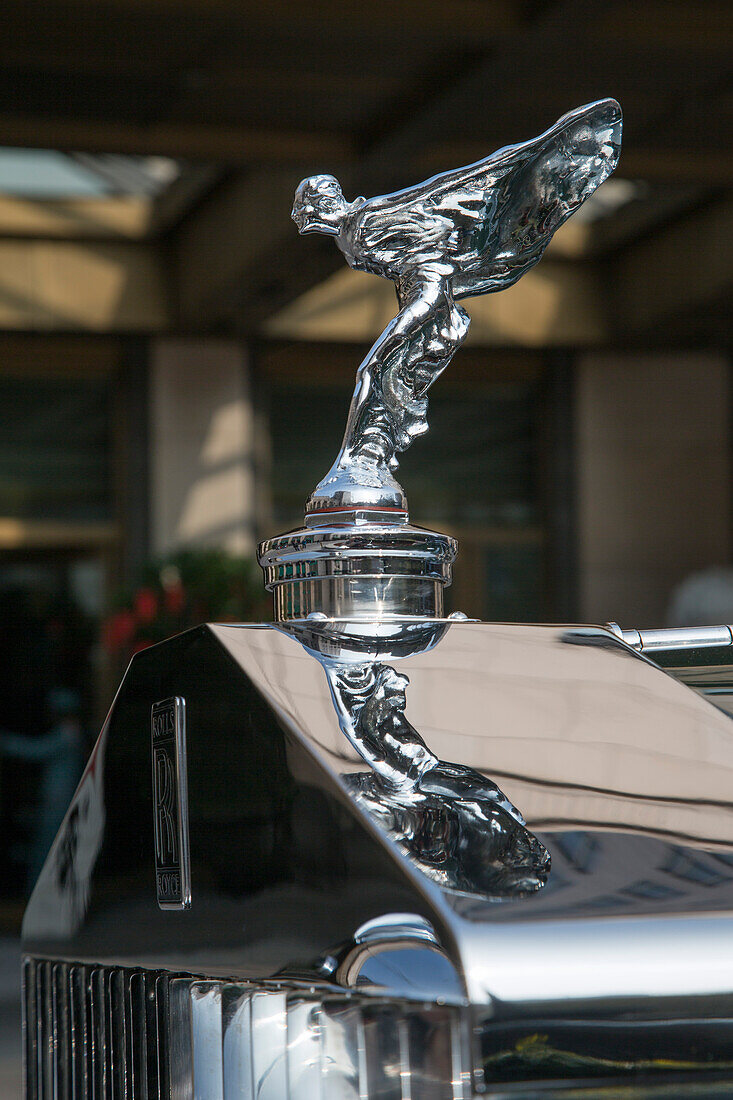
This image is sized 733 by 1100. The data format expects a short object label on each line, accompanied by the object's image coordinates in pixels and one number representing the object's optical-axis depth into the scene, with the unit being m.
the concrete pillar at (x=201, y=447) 8.00
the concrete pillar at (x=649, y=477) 8.71
